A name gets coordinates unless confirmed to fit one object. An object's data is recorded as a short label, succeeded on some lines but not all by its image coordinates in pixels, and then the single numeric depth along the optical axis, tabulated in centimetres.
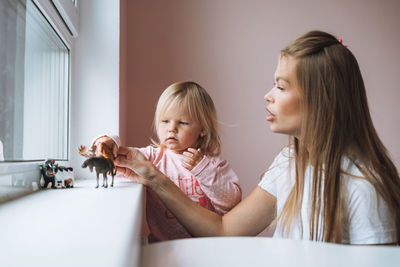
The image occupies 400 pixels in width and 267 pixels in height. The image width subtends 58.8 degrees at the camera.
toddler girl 117
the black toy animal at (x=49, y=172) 86
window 71
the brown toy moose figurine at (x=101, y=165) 86
